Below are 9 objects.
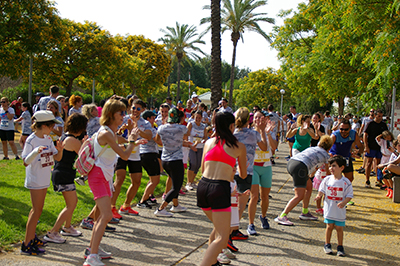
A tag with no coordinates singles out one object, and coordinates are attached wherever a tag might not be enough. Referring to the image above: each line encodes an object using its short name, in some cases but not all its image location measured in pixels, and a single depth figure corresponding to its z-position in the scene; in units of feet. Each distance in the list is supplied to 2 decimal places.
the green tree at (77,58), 85.10
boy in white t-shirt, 16.80
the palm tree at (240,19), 103.40
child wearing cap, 14.75
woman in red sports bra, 12.45
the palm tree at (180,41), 149.18
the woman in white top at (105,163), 13.56
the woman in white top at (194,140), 28.73
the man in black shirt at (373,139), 35.40
